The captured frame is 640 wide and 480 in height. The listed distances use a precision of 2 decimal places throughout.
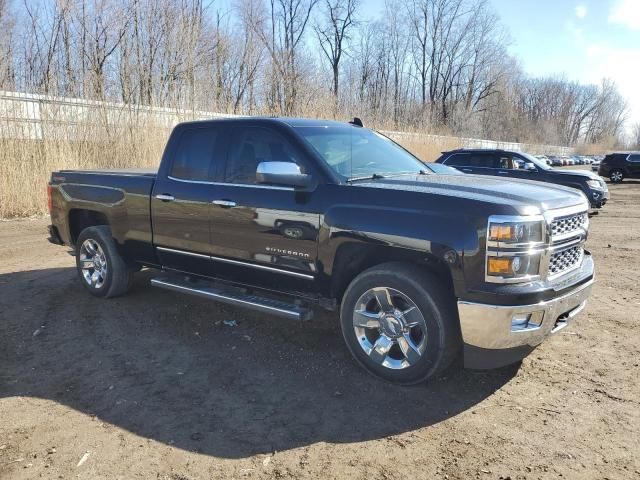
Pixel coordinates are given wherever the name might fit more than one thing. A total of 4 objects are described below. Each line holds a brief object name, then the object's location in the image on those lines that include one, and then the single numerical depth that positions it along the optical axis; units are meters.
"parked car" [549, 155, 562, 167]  43.67
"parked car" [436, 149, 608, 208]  14.31
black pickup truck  3.34
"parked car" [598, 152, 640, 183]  26.58
